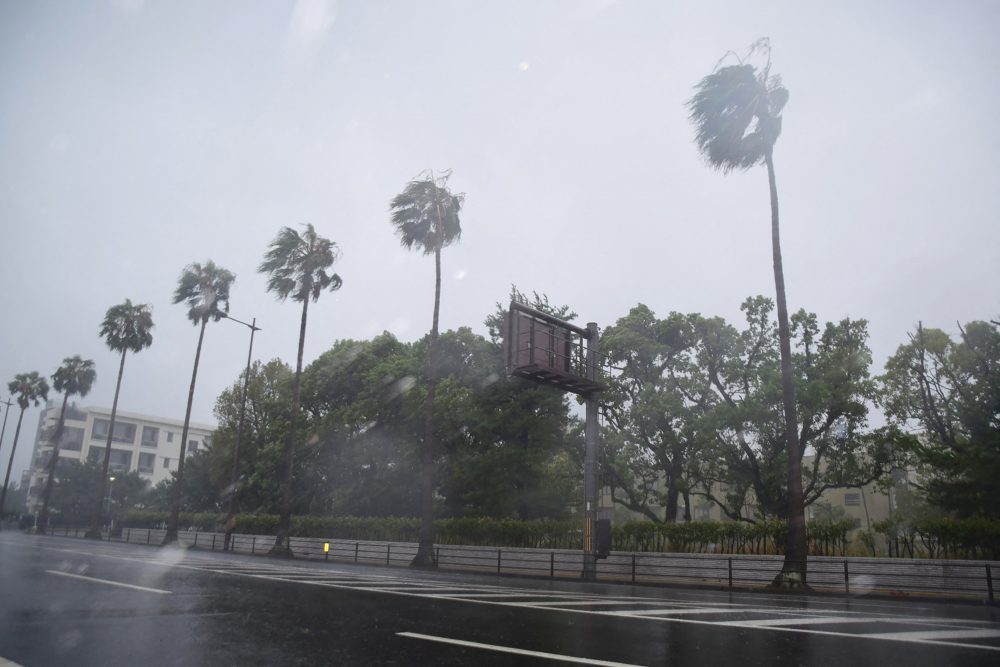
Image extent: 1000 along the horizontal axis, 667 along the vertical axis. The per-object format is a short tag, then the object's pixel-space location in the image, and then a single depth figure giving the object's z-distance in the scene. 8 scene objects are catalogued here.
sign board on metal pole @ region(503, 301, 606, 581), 20.89
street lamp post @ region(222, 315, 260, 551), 35.47
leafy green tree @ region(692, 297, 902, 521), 25.86
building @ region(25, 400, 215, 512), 93.12
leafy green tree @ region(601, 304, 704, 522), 27.89
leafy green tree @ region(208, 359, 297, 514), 45.72
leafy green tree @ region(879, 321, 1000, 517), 22.64
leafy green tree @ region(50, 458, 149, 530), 70.50
